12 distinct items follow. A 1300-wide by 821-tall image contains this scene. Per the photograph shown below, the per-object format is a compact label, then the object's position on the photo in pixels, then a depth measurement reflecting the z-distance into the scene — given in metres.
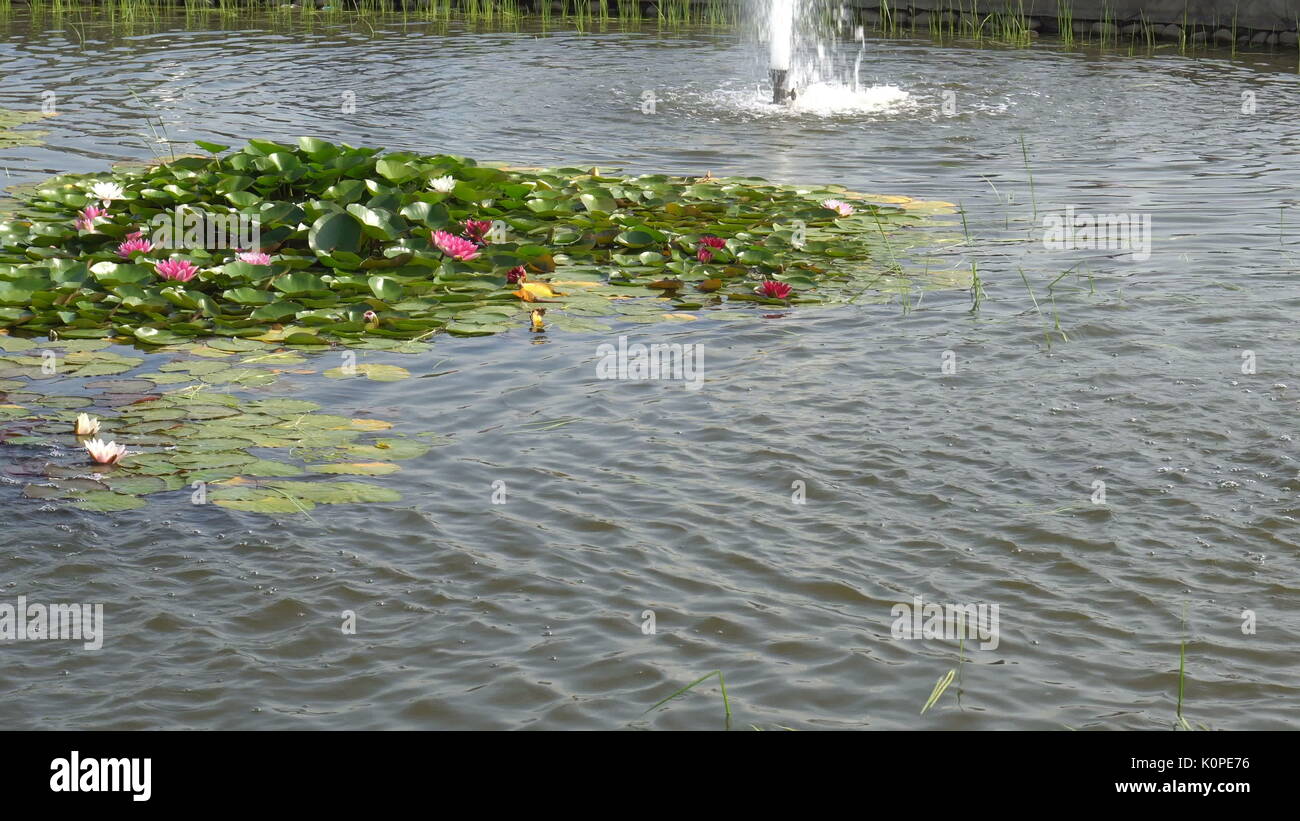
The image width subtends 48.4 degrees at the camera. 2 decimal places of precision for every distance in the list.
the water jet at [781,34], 14.90
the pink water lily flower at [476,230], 8.07
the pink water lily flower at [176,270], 7.16
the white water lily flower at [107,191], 8.17
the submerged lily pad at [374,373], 6.15
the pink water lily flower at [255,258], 7.37
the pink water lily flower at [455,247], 7.71
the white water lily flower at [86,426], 5.27
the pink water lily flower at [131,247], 7.52
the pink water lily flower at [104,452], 5.03
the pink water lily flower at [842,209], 8.87
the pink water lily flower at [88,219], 7.86
